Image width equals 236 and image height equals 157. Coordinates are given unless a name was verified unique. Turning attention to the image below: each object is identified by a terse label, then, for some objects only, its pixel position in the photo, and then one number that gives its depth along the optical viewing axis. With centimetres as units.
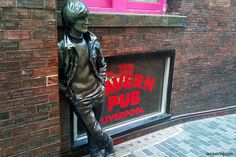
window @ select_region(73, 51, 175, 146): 464
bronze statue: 326
